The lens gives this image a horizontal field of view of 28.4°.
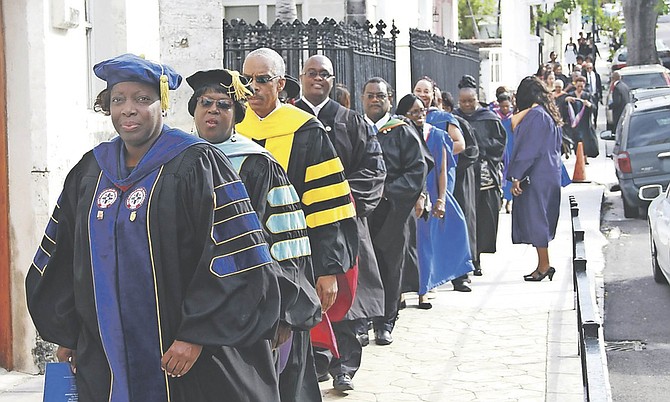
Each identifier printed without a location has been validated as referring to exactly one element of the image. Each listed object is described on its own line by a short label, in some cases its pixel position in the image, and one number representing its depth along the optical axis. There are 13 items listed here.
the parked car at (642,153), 17.92
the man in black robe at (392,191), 9.74
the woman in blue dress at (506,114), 17.03
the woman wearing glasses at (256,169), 5.51
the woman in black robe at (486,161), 13.51
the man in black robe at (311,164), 6.48
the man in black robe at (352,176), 8.01
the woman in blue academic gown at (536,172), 12.94
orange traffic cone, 23.09
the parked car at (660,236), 11.67
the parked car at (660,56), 48.59
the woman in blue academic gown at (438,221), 11.07
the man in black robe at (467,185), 12.63
